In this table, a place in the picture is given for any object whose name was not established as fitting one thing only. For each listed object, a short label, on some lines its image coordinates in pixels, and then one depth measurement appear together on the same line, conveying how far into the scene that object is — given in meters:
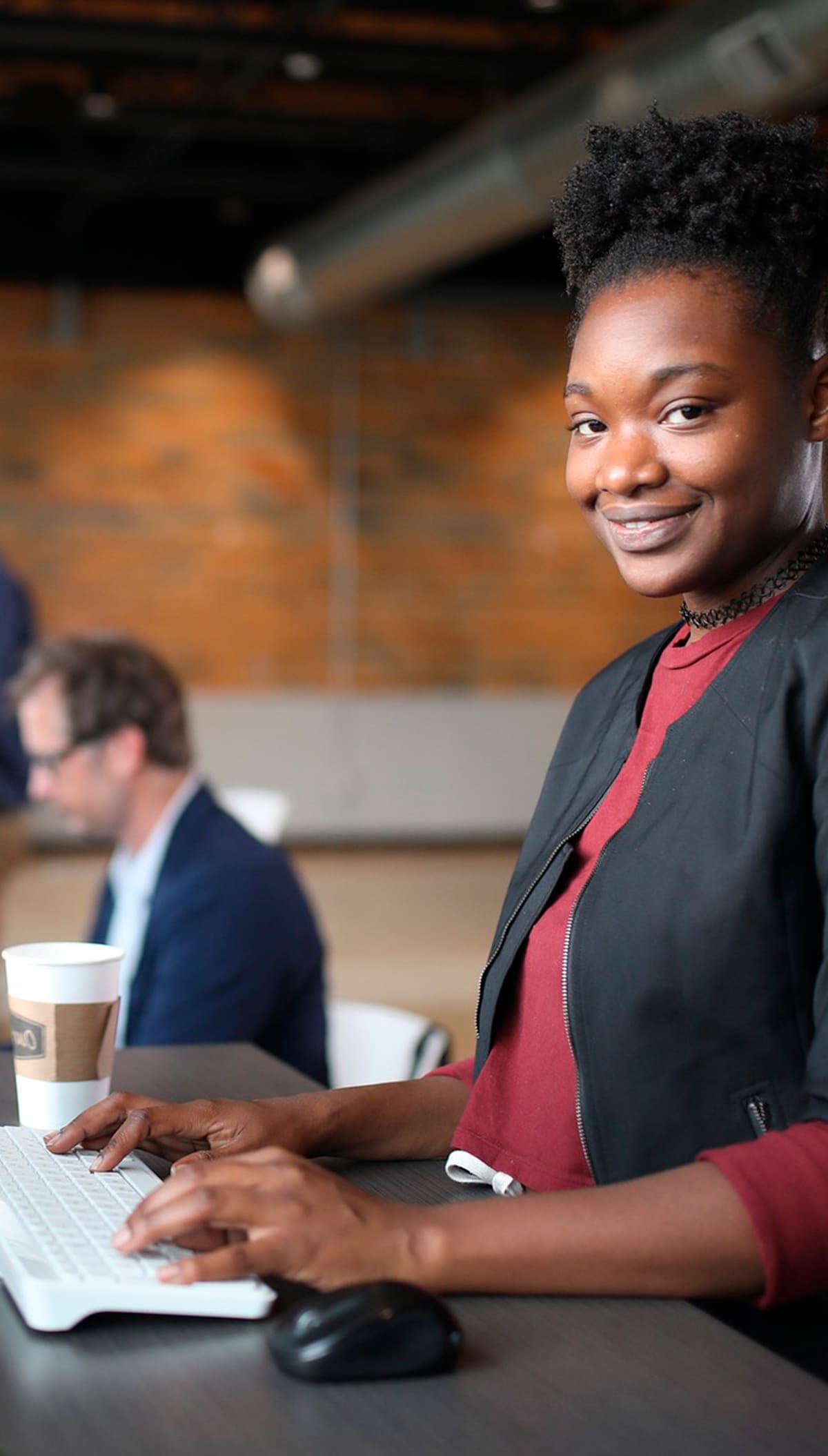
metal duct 4.33
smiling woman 0.95
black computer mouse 0.85
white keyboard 0.90
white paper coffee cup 1.38
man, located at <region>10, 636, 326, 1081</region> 2.36
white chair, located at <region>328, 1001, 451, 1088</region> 2.19
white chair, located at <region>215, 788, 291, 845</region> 4.52
